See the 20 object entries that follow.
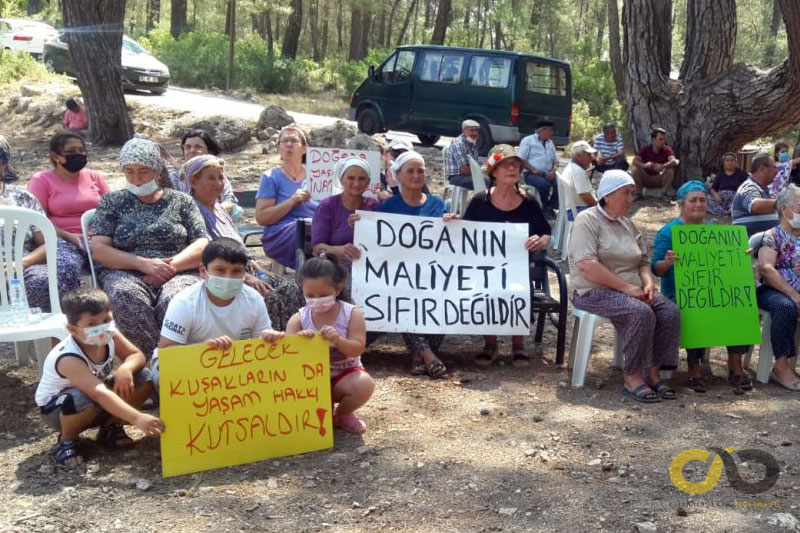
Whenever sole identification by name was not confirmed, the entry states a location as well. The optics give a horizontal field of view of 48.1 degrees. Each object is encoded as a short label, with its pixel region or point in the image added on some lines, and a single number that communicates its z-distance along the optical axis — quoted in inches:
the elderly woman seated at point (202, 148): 252.6
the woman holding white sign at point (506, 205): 234.2
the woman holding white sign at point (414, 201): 225.1
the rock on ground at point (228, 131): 574.6
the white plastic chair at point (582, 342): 217.2
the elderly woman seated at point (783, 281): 224.4
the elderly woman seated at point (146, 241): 194.7
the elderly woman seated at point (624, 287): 211.6
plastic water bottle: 191.9
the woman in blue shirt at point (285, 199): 257.6
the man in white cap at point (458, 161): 421.4
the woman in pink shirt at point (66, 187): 227.9
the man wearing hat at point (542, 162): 451.2
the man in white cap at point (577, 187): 359.9
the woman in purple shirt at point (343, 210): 231.0
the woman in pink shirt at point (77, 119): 611.2
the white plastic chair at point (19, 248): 196.1
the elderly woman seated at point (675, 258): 223.3
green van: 635.5
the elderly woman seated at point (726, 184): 461.7
